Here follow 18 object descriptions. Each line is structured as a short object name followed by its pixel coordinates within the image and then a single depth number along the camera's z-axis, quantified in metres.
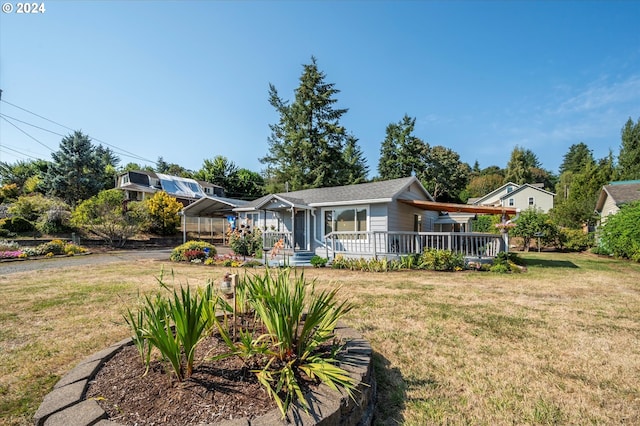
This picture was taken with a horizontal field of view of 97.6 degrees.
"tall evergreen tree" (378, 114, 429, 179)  36.00
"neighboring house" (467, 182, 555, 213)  34.90
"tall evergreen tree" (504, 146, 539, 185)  44.78
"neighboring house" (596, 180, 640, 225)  16.11
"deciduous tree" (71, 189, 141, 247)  17.89
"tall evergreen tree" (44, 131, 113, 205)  27.34
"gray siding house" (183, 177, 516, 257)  11.11
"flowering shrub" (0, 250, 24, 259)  12.98
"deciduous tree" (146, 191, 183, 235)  24.25
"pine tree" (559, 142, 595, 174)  50.06
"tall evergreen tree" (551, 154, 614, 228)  21.38
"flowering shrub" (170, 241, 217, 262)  13.08
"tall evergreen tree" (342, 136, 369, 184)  31.16
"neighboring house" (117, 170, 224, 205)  33.00
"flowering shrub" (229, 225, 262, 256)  14.90
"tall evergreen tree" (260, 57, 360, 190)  29.89
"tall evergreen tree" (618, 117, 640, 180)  28.55
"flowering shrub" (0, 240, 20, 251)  14.28
